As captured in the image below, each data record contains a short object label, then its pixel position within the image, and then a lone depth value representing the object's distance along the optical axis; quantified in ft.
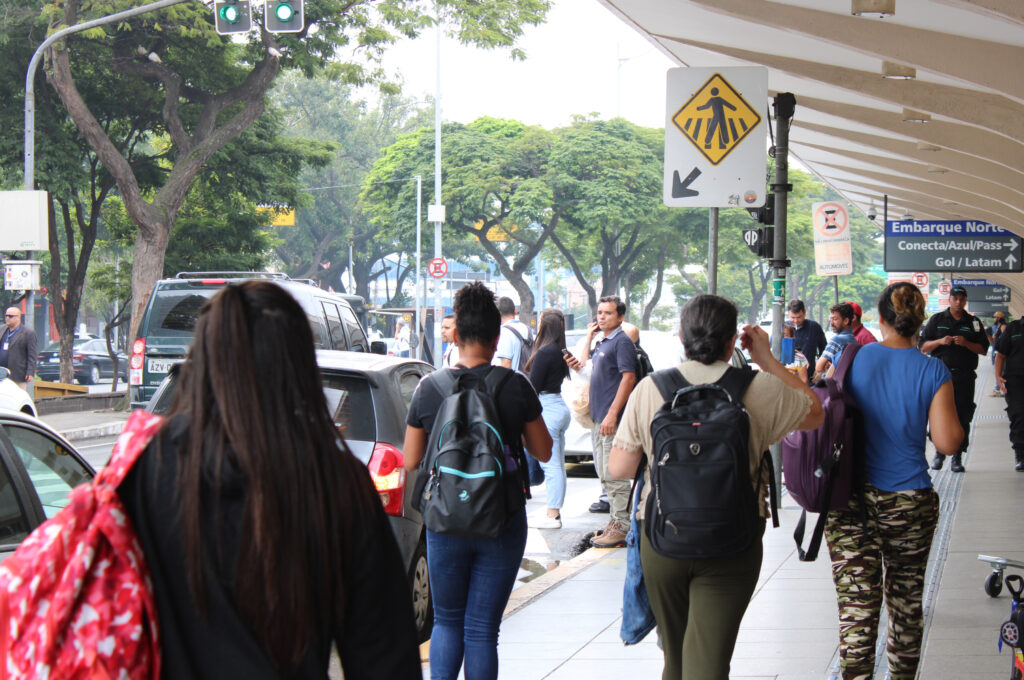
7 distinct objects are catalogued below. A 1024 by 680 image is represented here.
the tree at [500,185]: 142.51
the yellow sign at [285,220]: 179.22
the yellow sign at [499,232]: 148.30
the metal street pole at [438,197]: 129.59
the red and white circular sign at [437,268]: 115.65
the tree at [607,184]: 141.18
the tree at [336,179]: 201.26
